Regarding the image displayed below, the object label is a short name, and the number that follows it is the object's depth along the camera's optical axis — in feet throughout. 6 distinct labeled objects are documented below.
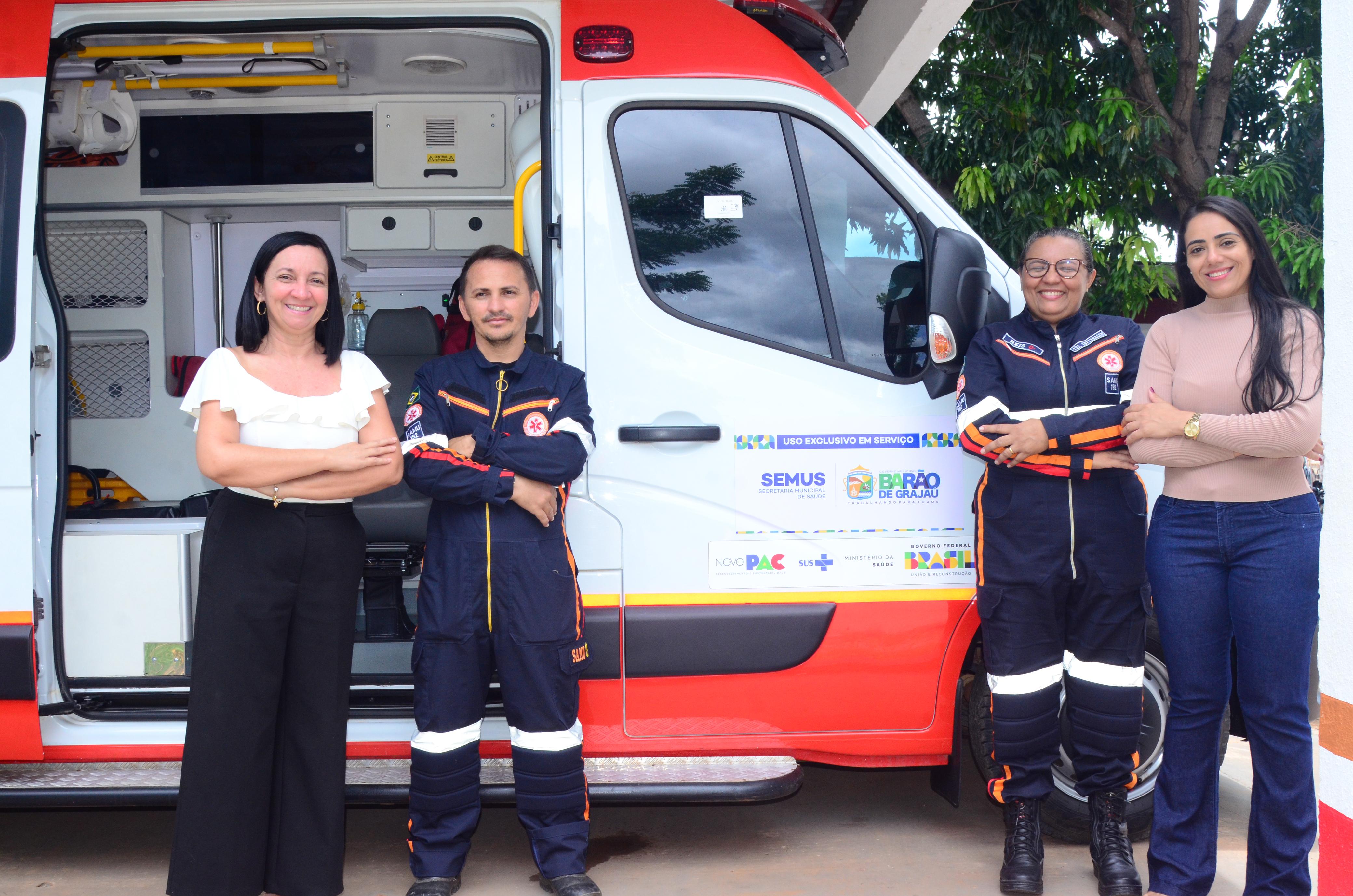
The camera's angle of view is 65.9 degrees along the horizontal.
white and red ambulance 9.46
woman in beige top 7.99
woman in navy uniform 9.07
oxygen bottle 16.44
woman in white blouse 8.37
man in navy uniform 8.79
